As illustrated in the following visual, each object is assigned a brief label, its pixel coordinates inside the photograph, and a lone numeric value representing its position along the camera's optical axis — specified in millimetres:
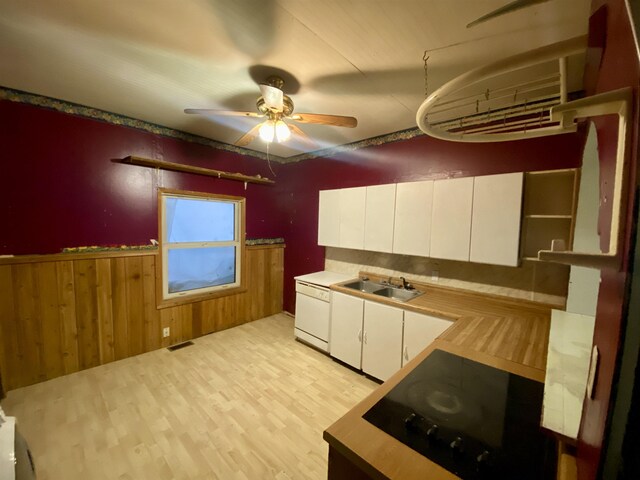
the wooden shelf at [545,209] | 1854
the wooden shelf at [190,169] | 2523
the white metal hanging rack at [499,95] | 686
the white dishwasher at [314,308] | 2844
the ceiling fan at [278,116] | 1711
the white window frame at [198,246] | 2846
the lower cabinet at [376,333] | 2078
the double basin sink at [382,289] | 2570
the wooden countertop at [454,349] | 707
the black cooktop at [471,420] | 704
